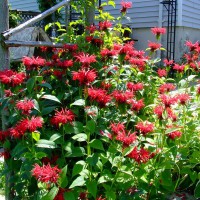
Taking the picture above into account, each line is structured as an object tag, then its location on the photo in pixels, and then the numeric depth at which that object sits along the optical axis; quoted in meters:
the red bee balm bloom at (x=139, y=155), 1.79
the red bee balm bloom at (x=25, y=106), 1.87
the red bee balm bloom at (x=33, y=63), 2.18
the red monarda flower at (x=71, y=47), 2.53
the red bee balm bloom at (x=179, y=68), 2.60
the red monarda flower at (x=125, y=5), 2.91
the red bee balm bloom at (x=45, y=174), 1.56
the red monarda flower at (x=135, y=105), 2.06
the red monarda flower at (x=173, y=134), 1.90
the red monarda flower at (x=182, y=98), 2.05
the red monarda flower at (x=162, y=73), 2.77
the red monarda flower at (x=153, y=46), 2.71
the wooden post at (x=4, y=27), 2.61
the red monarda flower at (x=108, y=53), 2.44
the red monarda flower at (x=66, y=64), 2.31
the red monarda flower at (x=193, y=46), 2.60
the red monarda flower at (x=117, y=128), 1.84
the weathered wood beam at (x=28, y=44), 2.55
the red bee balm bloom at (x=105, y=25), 2.67
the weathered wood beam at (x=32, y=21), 2.55
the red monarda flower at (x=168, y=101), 1.84
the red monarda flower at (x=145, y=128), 1.88
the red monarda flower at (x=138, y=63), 2.54
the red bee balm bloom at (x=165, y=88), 2.49
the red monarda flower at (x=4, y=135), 2.19
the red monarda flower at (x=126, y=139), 1.73
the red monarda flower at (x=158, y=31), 2.78
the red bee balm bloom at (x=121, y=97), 1.94
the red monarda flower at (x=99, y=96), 1.93
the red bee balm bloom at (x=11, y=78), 2.05
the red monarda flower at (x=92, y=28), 2.75
